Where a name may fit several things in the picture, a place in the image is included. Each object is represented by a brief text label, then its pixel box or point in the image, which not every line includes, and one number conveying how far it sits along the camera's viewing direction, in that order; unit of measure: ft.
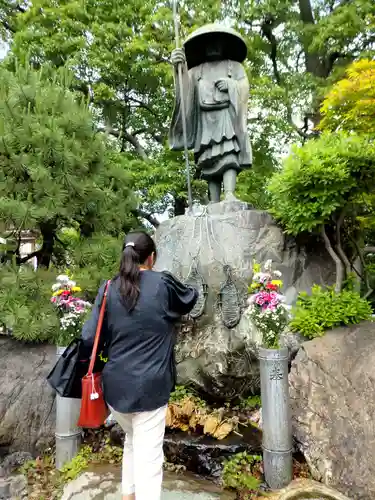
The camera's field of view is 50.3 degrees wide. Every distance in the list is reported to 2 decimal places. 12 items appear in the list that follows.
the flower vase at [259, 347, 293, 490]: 10.34
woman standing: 7.10
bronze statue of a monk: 17.76
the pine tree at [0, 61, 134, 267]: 17.62
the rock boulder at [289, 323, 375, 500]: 9.93
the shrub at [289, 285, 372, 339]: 13.73
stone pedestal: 15.02
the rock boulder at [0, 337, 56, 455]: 15.06
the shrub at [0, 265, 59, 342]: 16.49
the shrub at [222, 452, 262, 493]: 10.73
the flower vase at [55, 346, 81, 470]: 12.97
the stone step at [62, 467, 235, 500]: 10.73
